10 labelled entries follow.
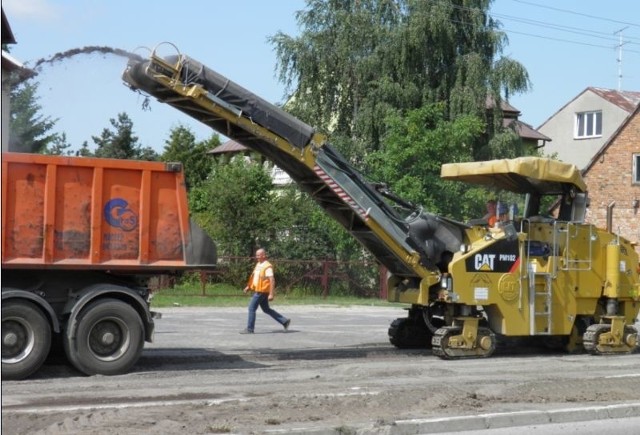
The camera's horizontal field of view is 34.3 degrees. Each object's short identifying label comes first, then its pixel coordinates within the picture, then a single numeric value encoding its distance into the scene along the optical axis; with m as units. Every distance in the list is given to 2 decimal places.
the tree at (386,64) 42.28
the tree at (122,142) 40.81
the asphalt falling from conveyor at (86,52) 13.66
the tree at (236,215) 37.72
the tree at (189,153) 55.06
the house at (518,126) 44.62
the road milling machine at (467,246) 14.34
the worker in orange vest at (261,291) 20.52
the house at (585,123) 60.53
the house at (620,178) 44.41
